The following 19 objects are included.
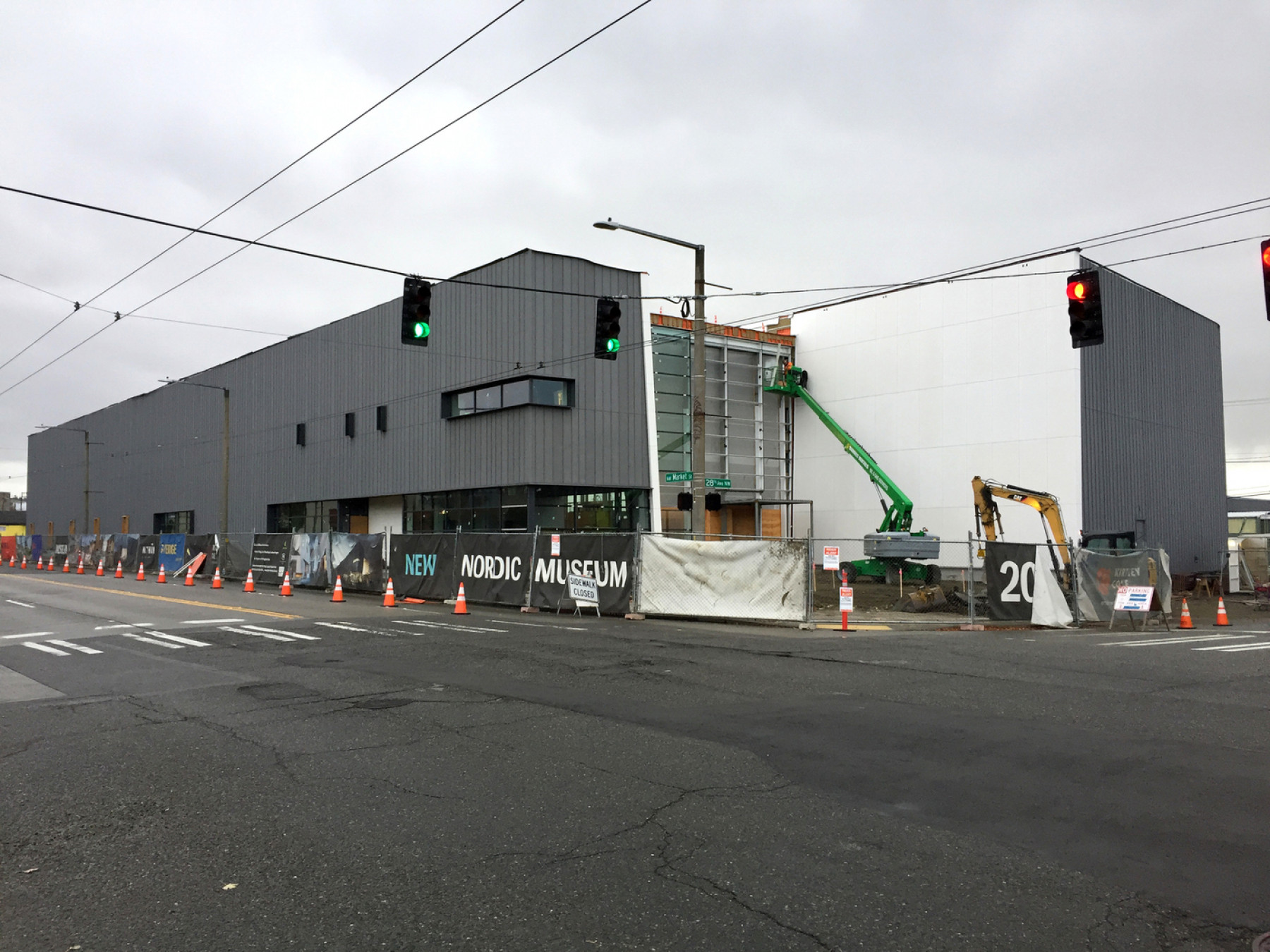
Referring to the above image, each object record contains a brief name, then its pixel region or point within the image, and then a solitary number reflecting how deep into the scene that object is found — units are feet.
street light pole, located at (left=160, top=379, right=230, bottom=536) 130.11
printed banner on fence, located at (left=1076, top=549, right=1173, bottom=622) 70.03
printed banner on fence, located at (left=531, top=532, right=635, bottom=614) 67.87
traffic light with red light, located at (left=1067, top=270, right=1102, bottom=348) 47.75
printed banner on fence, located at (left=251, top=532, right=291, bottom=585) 106.42
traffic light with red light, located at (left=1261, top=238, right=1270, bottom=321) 33.81
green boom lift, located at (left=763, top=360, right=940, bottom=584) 101.74
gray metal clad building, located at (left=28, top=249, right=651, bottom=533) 110.73
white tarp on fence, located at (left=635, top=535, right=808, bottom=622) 62.44
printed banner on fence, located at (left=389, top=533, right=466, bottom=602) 81.71
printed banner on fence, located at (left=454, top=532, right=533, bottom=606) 74.84
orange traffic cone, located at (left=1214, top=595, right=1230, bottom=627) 74.43
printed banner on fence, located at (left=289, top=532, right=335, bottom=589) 98.48
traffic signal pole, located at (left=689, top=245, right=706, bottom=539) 67.97
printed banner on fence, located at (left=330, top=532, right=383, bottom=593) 90.22
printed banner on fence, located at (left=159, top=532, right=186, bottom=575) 131.54
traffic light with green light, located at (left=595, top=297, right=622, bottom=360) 62.13
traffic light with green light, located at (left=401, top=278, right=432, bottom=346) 55.98
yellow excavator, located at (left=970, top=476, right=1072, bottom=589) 88.48
